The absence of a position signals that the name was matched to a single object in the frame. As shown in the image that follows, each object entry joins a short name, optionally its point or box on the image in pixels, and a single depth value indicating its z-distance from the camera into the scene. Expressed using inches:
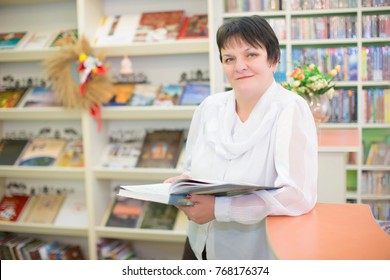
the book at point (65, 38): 101.0
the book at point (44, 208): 110.0
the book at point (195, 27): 100.4
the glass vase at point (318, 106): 80.6
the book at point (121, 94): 104.9
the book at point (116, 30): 102.9
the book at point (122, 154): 106.4
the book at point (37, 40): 107.9
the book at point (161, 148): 104.2
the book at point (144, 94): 103.9
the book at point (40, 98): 108.8
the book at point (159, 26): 102.0
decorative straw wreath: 97.7
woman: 44.9
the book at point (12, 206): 111.6
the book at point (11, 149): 110.6
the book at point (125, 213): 107.1
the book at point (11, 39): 109.7
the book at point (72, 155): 109.0
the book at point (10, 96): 110.2
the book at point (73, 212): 108.4
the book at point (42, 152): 109.6
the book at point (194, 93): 101.3
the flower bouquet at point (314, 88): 79.4
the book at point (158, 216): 104.9
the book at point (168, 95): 103.1
